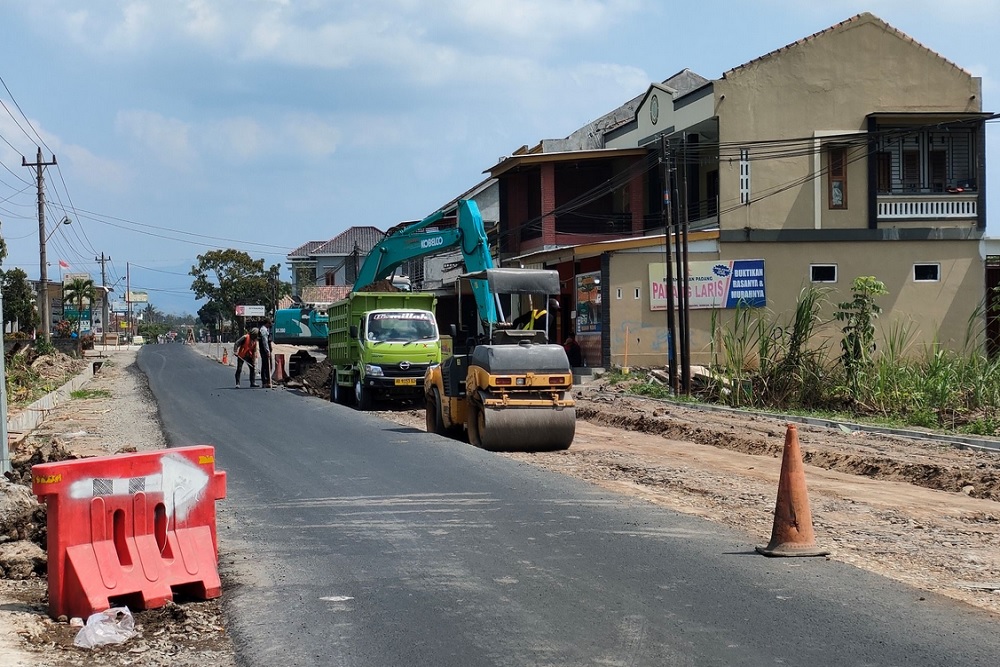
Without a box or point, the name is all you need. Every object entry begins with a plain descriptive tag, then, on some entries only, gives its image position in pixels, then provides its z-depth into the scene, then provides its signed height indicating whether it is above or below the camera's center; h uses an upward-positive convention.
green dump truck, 26.00 -0.26
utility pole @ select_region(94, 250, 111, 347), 117.30 +5.93
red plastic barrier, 7.09 -1.28
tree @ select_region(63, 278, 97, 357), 87.12 +3.94
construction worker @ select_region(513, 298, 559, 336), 17.77 +0.19
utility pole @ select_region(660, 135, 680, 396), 27.52 +1.57
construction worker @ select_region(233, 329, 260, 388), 34.34 -0.40
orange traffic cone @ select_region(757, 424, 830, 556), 8.82 -1.49
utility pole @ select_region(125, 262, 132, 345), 137.06 +4.45
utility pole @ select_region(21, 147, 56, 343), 54.84 +4.42
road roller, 16.45 -0.83
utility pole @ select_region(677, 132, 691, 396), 28.02 -0.34
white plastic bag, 6.67 -1.78
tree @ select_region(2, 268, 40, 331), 67.56 +2.43
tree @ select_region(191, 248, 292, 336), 100.44 +5.13
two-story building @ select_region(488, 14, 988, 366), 34.53 +4.05
